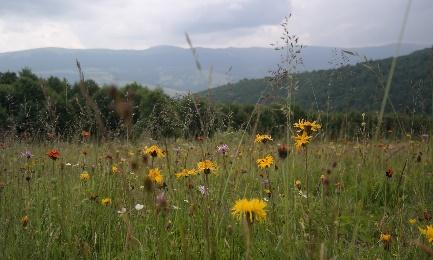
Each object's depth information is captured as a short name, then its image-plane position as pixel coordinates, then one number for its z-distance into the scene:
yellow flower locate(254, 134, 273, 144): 2.57
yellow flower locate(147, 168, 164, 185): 2.18
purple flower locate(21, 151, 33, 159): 3.32
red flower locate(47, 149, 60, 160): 2.54
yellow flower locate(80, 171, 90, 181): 3.26
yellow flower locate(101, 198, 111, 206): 2.53
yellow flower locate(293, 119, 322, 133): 2.16
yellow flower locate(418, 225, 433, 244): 1.84
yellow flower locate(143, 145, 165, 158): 2.39
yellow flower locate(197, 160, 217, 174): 2.01
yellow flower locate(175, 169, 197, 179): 2.66
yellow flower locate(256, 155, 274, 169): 2.63
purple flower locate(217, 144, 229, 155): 2.92
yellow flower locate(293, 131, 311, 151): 2.19
